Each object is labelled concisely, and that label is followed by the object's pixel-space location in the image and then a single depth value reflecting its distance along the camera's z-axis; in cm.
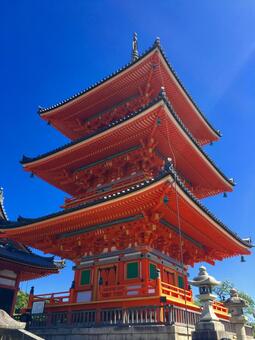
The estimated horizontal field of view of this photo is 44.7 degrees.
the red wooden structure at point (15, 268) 1856
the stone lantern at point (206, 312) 1000
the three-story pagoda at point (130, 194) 1338
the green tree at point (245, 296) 5531
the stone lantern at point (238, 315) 1564
